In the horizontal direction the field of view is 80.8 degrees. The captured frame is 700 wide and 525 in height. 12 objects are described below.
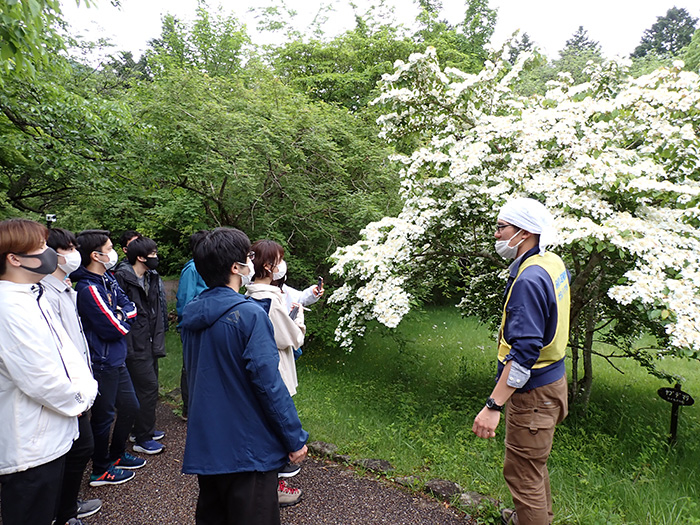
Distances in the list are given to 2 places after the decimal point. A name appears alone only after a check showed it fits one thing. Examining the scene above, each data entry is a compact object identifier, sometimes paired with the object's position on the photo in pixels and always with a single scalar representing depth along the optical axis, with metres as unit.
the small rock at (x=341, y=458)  3.63
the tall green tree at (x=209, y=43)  16.86
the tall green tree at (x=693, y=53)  16.41
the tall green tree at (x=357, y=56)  13.27
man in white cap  2.18
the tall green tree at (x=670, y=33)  37.75
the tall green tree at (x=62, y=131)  5.81
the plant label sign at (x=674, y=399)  3.62
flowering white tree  3.04
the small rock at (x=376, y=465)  3.43
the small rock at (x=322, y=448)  3.76
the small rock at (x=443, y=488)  3.06
